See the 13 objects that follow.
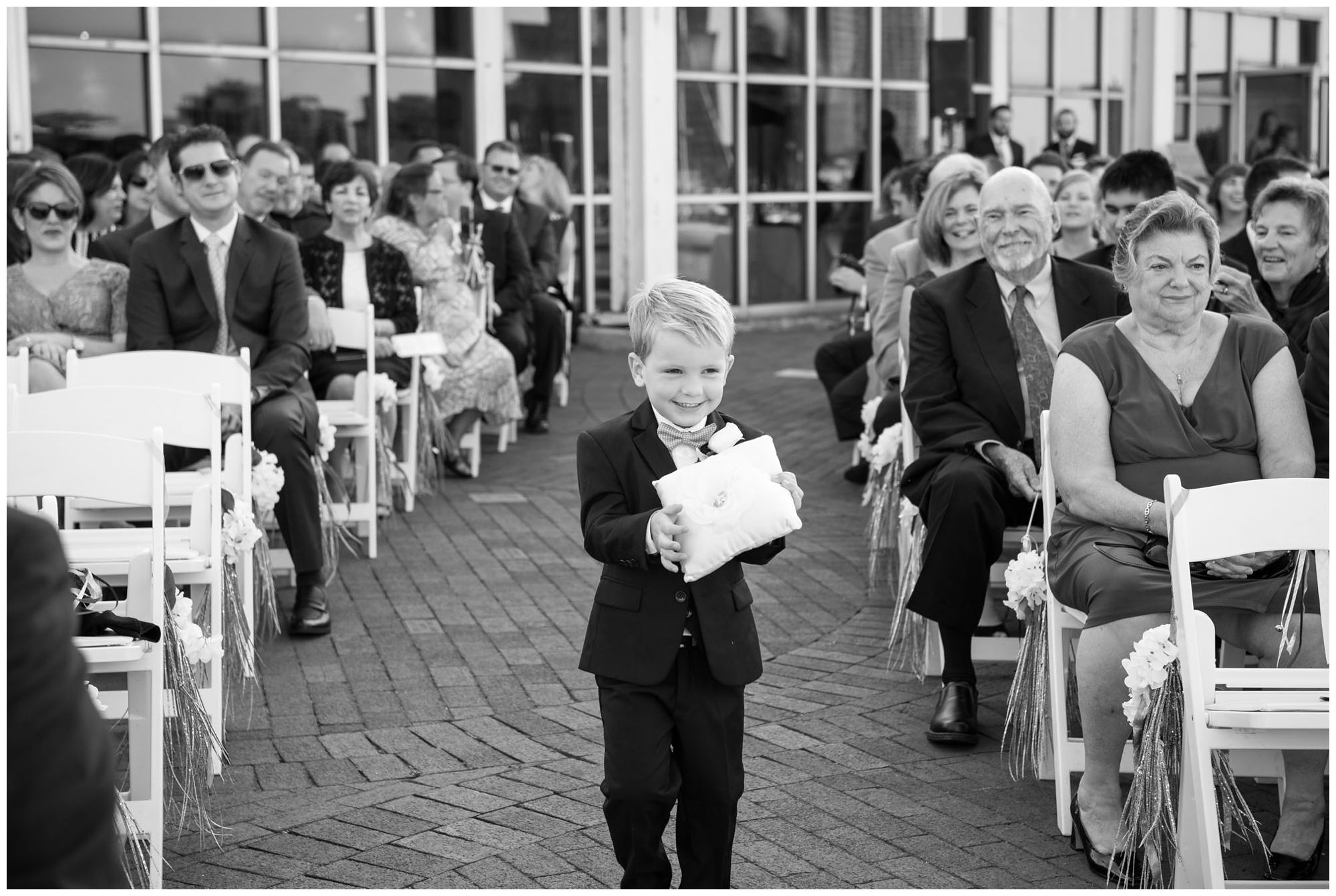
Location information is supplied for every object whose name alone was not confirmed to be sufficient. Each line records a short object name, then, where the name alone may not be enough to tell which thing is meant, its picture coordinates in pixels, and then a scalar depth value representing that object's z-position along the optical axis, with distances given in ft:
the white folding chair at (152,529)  11.49
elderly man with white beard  15.23
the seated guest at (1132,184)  20.27
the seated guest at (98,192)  28.30
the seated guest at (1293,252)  16.65
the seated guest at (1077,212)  22.30
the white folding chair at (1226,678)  10.02
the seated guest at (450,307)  27.78
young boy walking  9.70
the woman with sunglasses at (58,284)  20.74
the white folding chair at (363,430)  22.70
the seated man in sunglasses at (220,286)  20.16
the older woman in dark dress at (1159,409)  12.72
